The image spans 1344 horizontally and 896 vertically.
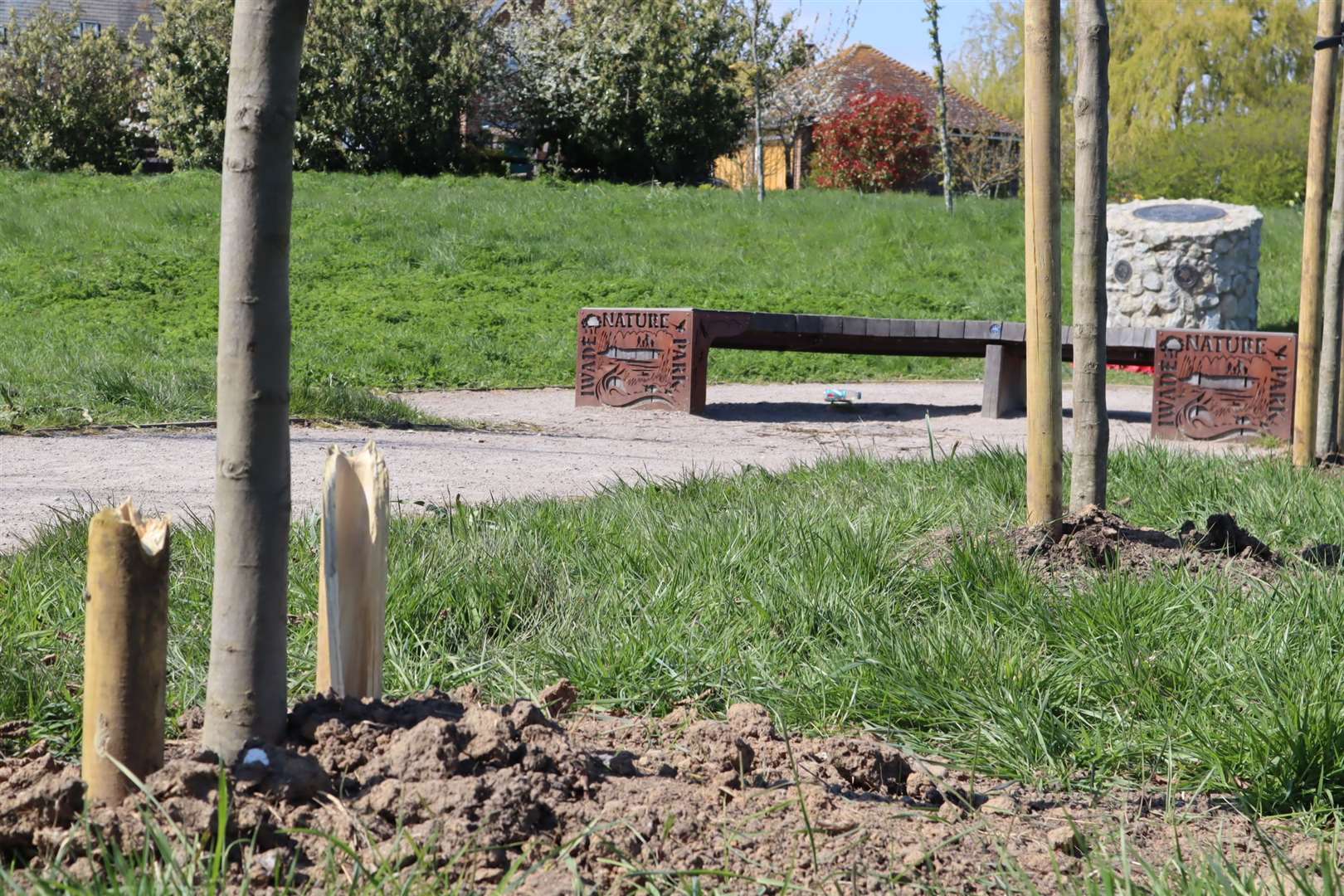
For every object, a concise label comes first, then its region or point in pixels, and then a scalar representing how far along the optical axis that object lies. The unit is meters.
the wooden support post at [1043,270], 3.79
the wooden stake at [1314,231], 6.02
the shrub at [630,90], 25.09
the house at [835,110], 31.39
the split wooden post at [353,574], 2.03
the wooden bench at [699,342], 9.13
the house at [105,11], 44.00
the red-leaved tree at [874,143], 28.73
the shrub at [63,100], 25.03
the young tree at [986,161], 29.16
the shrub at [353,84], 23.41
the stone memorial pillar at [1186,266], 13.88
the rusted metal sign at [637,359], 9.16
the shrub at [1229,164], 27.03
